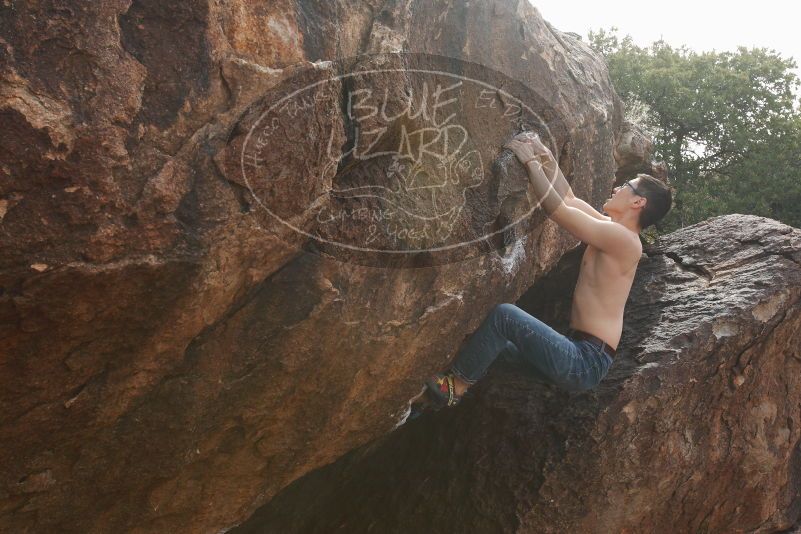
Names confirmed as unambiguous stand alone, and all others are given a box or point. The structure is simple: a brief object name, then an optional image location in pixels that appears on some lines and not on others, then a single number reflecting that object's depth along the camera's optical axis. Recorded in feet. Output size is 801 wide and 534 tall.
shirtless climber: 13.30
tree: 35.73
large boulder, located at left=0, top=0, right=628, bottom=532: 7.64
